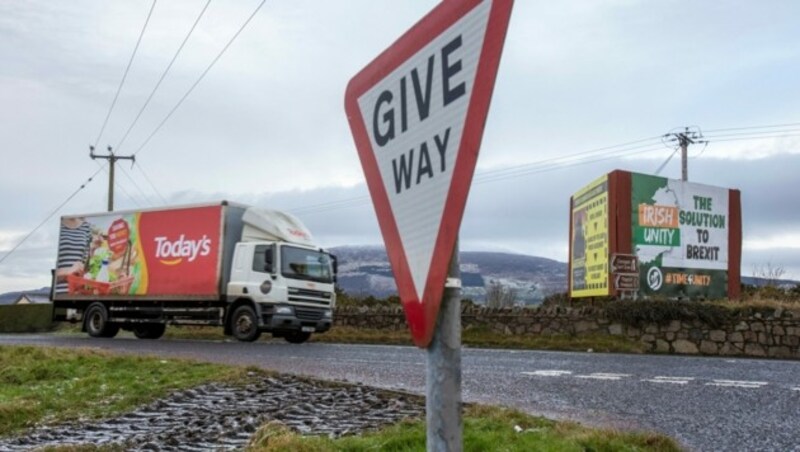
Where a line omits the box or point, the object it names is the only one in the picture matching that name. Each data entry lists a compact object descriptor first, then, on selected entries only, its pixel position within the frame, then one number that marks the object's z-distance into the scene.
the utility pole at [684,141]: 48.44
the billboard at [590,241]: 23.12
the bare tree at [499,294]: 29.52
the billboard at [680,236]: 22.83
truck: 18.80
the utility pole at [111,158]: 44.19
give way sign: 1.67
